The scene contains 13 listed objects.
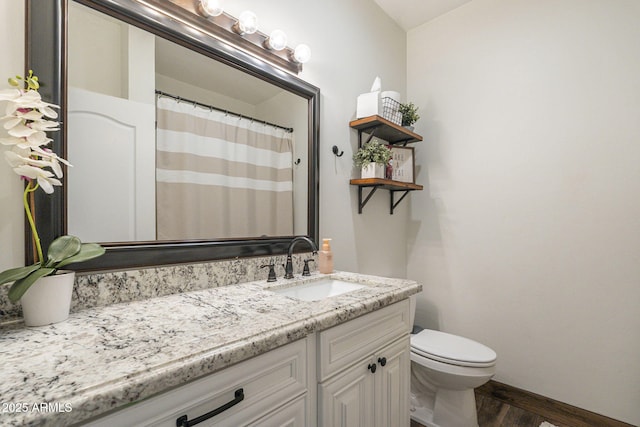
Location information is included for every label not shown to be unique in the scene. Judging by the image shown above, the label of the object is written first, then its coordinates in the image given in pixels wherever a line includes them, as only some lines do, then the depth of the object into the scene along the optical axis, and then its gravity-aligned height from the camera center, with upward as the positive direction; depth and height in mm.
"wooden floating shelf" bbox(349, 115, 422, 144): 1748 +574
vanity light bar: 1114 +810
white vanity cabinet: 512 -383
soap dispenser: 1466 -223
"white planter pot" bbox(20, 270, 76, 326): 688 -204
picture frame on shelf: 1997 +373
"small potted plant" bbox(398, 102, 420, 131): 2023 +710
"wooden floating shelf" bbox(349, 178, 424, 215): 1731 +194
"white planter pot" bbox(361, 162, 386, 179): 1727 +276
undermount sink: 1271 -343
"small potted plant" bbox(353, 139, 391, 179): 1736 +349
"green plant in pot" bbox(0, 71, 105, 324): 656 +130
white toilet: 1454 -832
